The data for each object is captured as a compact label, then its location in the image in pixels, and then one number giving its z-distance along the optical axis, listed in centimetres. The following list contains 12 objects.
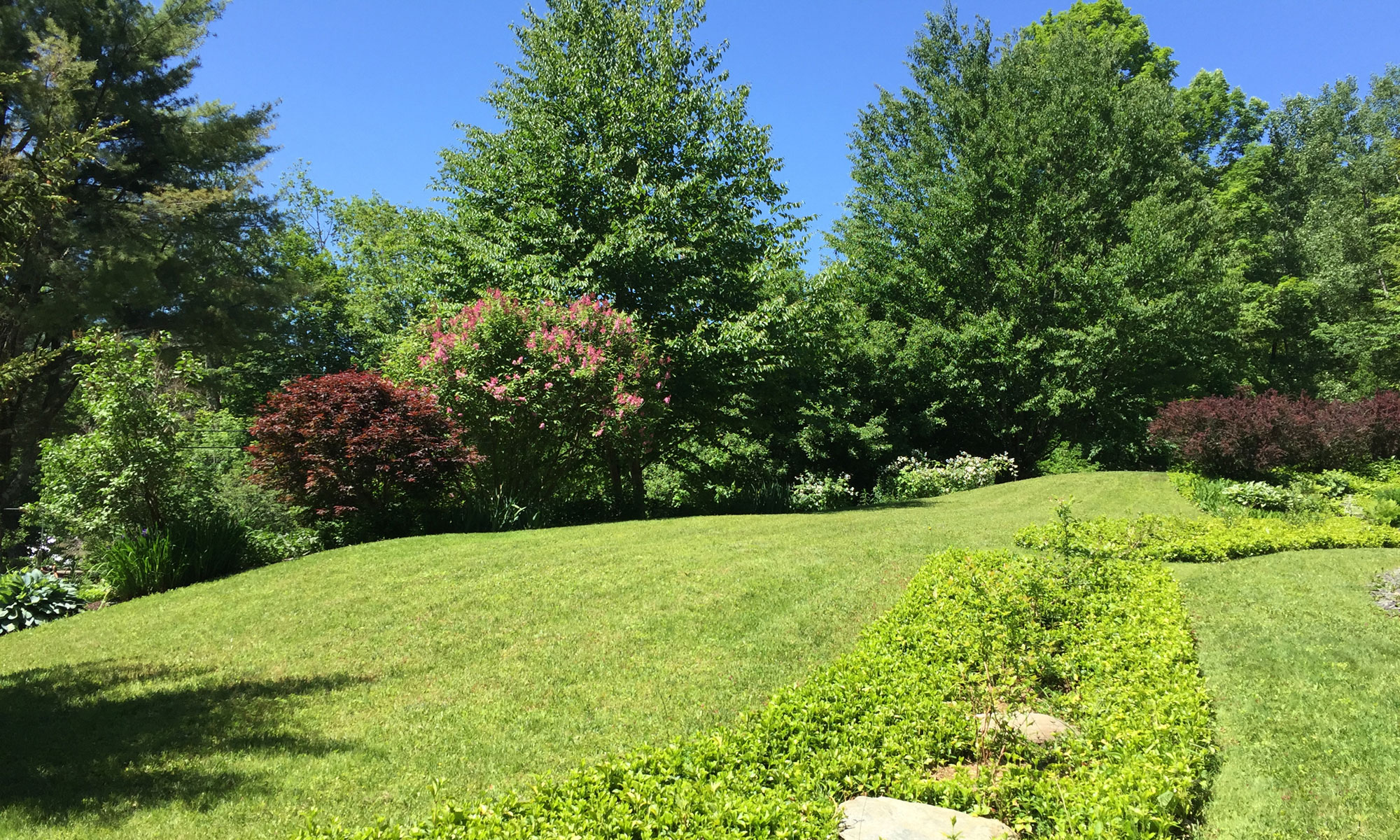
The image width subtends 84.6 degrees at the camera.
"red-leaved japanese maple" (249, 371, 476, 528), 1107
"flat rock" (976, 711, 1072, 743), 393
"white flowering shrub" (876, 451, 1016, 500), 1745
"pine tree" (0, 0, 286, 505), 1583
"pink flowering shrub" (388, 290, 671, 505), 1234
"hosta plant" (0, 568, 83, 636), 856
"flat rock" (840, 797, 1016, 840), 300
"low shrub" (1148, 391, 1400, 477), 1298
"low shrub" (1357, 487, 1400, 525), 972
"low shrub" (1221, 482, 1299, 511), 1135
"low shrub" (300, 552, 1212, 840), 297
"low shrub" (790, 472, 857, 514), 1525
